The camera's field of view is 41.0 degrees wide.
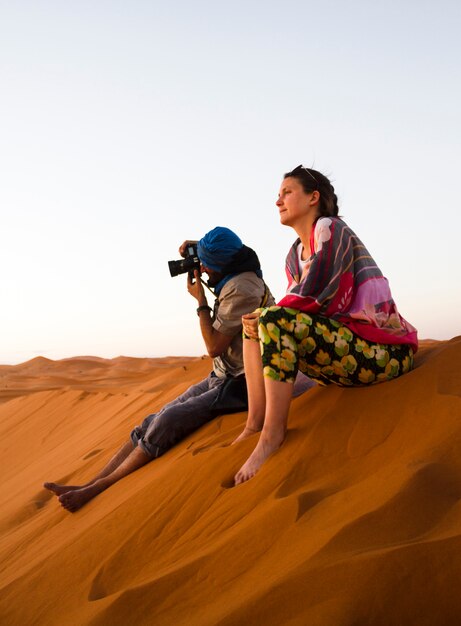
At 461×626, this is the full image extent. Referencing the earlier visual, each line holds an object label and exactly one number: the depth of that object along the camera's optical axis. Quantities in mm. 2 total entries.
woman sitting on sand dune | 2684
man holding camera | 3676
